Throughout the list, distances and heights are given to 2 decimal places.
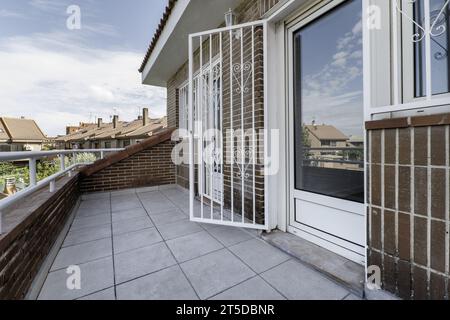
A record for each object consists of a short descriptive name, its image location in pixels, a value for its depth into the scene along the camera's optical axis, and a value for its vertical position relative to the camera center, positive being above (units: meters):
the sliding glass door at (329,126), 1.76 +0.28
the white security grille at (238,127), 2.29 +0.38
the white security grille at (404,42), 1.13 +0.69
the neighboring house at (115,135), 15.51 +2.12
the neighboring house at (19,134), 19.62 +2.74
